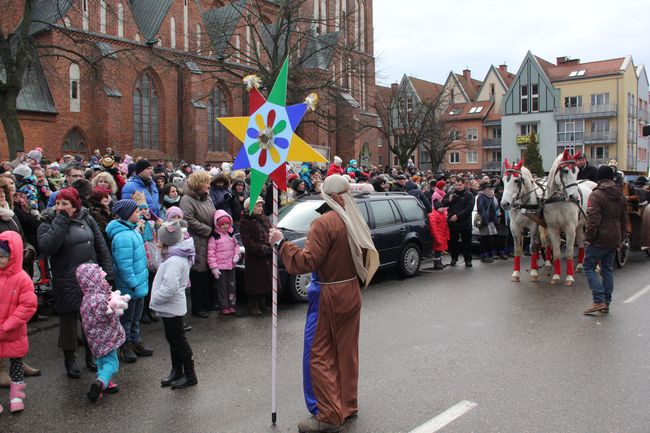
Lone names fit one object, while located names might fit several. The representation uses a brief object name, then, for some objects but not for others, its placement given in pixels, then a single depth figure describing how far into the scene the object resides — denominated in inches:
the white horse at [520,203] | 439.5
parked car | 382.0
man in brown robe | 186.9
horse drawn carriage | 543.8
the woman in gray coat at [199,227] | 349.7
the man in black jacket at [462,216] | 536.7
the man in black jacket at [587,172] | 550.0
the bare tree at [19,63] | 858.1
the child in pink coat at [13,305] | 211.6
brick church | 1163.3
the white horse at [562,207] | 441.4
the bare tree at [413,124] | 2007.9
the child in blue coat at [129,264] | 263.9
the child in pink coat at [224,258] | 355.3
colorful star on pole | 199.0
